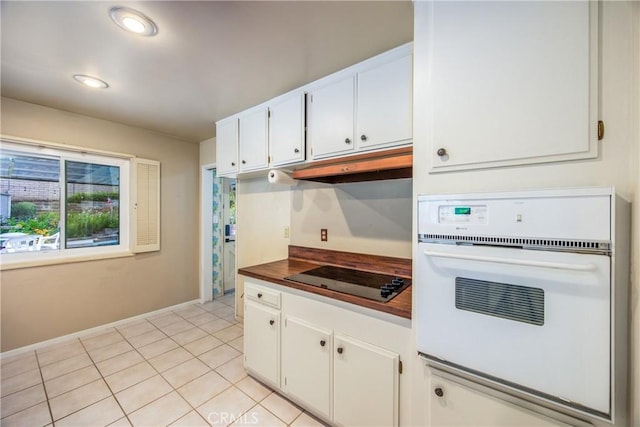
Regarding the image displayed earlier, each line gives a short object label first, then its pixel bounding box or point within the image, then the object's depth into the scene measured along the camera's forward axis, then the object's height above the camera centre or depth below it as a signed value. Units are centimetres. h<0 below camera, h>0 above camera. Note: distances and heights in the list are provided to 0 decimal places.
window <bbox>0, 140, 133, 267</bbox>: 240 +10
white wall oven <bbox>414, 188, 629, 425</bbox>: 76 -29
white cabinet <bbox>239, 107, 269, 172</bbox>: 230 +70
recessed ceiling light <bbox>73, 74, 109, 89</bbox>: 194 +106
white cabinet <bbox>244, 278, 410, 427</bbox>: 129 -88
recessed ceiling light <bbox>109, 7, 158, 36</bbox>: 129 +105
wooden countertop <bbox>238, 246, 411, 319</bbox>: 129 -47
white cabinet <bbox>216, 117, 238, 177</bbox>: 260 +71
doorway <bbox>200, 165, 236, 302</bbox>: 368 -37
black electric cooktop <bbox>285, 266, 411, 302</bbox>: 143 -47
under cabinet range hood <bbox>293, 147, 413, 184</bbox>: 139 +28
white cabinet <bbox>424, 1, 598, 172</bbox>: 83 +49
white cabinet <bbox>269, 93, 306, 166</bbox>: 203 +70
